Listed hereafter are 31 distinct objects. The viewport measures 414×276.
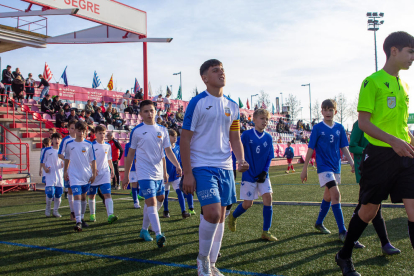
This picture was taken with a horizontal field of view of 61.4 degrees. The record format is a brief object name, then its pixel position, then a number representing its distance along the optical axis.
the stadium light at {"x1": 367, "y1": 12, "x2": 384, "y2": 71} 35.91
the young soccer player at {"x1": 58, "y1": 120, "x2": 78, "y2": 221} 7.16
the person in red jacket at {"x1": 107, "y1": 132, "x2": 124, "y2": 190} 12.91
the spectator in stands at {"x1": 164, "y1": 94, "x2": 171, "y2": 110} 28.56
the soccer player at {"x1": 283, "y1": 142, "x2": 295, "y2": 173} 19.31
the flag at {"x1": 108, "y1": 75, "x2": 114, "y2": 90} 38.89
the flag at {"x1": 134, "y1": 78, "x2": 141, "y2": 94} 37.07
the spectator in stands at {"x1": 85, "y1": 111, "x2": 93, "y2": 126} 16.77
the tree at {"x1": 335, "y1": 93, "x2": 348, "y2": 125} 60.21
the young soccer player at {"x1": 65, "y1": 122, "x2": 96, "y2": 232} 6.54
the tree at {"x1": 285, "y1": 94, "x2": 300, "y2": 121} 64.54
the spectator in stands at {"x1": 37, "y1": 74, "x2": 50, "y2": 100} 19.20
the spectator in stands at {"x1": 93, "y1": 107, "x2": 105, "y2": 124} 18.39
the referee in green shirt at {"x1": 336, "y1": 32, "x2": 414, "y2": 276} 3.06
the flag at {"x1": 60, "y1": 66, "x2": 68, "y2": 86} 30.59
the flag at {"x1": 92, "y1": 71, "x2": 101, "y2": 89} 35.69
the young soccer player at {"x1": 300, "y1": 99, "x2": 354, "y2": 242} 5.18
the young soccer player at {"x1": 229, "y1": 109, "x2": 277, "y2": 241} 5.19
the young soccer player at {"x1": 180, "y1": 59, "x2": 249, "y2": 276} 3.24
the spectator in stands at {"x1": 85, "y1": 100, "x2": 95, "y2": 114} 18.18
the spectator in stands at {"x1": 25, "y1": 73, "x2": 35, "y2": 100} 19.62
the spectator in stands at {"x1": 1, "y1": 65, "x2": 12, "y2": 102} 17.50
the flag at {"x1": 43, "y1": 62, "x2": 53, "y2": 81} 26.80
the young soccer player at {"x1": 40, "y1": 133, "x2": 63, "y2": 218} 8.09
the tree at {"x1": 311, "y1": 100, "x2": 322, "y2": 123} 63.27
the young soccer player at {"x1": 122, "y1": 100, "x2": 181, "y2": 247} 5.12
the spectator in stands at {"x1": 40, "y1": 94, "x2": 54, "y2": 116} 17.81
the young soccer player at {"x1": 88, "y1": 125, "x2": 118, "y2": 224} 6.70
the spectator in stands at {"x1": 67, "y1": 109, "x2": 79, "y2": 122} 16.45
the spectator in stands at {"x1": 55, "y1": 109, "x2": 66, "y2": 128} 16.84
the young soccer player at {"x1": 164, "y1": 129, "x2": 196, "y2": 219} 7.16
